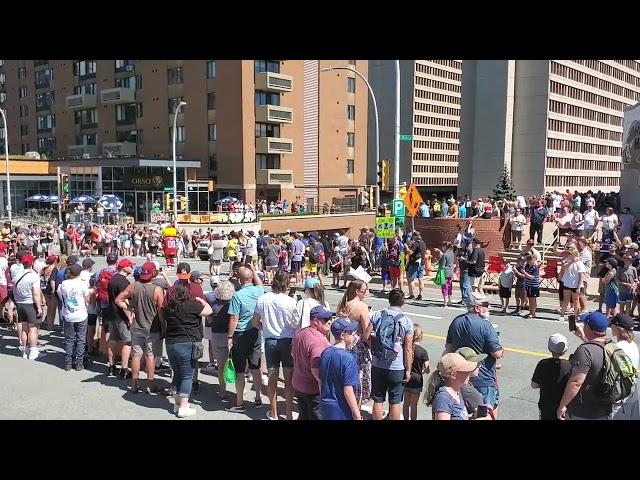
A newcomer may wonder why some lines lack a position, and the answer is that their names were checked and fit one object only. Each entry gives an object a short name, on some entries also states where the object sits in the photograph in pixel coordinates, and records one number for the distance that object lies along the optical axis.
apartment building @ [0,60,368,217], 45.69
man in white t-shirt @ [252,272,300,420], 6.71
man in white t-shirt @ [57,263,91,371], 8.41
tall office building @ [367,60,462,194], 98.69
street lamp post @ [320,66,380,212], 19.74
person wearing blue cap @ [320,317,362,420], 5.00
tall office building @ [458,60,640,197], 70.56
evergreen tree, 59.84
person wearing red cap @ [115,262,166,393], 7.54
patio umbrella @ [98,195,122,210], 37.91
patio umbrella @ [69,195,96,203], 39.16
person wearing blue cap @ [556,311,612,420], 4.84
